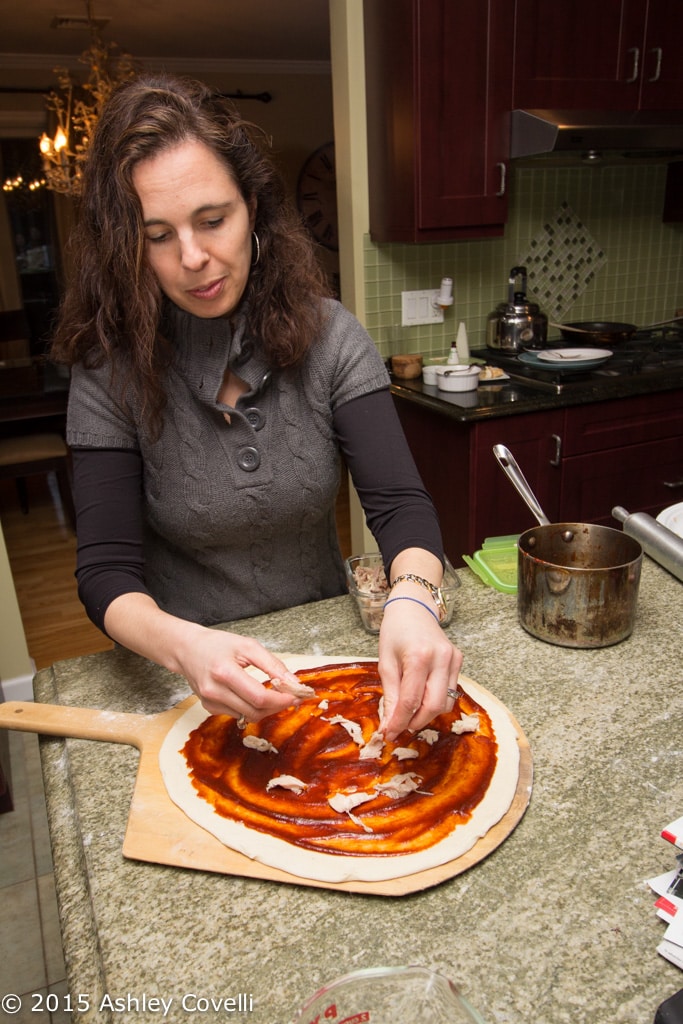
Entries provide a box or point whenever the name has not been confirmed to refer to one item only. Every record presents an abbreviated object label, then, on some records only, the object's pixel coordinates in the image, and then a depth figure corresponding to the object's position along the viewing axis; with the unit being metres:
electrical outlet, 2.59
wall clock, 5.43
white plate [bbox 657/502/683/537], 1.20
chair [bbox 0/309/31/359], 4.64
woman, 0.96
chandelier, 3.29
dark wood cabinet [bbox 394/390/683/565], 2.22
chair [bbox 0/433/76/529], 3.64
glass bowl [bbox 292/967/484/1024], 0.45
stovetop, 2.32
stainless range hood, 2.12
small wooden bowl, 2.48
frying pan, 2.62
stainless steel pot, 0.95
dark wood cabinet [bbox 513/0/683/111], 2.23
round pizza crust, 0.66
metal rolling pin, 1.07
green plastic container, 1.16
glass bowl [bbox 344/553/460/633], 1.03
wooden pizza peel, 0.66
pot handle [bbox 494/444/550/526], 1.08
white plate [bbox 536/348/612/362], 2.35
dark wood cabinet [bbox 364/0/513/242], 2.13
